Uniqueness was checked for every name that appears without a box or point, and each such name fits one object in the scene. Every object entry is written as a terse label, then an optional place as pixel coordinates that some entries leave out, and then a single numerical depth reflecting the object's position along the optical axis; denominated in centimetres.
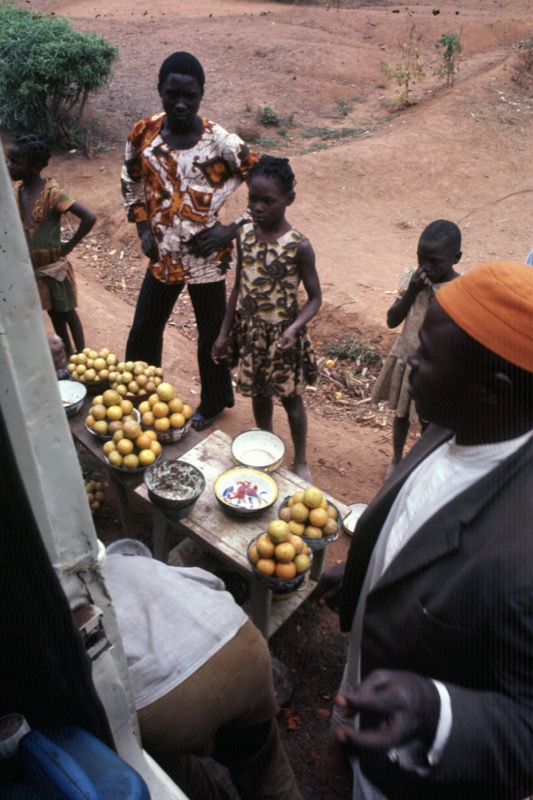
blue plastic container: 88
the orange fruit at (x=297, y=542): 272
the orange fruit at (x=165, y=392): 349
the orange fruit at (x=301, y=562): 271
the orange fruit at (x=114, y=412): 339
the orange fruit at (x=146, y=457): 321
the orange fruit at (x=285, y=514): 295
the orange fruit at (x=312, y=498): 292
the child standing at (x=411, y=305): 332
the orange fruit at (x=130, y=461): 319
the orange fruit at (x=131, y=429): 324
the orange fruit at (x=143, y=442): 325
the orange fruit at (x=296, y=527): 288
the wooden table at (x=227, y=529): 289
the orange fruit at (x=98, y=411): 341
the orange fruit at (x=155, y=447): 329
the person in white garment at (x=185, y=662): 165
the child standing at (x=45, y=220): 421
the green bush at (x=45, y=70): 898
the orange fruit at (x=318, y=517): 289
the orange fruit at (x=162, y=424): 342
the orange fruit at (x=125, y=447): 320
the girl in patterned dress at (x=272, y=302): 340
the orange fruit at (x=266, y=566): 268
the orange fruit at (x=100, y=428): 336
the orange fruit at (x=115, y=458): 321
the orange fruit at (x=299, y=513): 290
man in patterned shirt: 373
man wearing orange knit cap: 120
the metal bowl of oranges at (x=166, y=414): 343
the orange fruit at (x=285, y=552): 266
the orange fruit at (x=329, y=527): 292
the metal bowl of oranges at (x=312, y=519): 289
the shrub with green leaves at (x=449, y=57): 1309
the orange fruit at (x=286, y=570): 267
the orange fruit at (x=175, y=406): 349
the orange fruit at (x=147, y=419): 341
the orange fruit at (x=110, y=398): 346
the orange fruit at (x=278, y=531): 267
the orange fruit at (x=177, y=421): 345
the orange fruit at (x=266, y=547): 270
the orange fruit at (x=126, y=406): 346
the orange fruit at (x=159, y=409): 343
